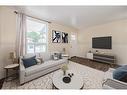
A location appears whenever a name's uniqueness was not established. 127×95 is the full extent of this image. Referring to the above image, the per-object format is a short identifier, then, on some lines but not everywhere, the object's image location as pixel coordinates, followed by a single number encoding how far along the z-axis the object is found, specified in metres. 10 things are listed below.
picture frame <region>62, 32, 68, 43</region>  4.10
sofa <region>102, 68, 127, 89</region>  1.01
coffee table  1.30
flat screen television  3.38
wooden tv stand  3.22
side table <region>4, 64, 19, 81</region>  1.84
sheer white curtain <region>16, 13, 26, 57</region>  2.38
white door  4.65
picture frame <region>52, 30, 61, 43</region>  3.63
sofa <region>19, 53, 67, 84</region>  1.71
